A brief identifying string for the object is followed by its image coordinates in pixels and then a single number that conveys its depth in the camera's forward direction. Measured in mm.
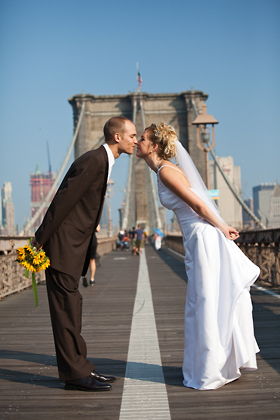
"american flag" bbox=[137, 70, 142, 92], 76500
